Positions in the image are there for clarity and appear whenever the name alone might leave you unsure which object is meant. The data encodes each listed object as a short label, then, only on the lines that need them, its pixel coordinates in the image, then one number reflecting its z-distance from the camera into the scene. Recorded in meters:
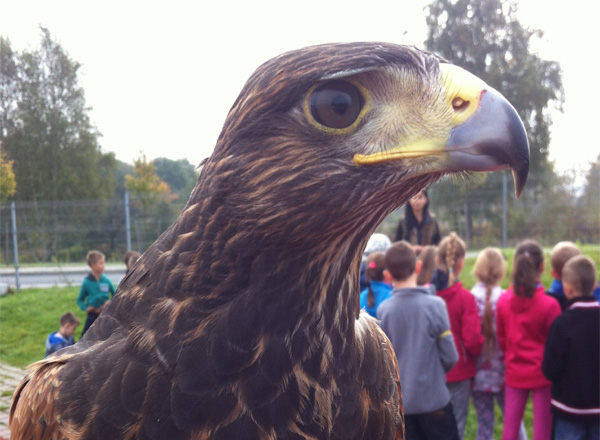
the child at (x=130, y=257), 7.07
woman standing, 6.35
